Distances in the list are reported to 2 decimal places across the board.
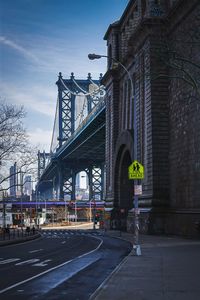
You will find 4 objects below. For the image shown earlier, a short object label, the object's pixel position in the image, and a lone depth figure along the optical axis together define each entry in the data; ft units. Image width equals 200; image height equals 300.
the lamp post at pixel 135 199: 80.84
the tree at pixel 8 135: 166.20
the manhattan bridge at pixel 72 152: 408.46
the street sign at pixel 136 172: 83.41
